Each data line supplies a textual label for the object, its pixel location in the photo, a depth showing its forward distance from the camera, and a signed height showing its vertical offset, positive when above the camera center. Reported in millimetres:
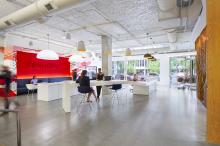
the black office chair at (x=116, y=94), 7502 -1212
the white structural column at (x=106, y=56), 9597 +1027
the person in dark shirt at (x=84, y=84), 5773 -371
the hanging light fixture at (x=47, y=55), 7262 +832
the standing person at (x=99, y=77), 7795 -172
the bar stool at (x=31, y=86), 9289 -727
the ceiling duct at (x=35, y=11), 4056 +1725
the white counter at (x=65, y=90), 5539 -802
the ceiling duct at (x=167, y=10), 4490 +1937
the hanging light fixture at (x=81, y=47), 6566 +1063
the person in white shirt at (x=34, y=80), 9985 -415
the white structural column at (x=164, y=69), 16788 +411
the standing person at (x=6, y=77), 5875 -110
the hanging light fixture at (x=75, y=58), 9352 +887
